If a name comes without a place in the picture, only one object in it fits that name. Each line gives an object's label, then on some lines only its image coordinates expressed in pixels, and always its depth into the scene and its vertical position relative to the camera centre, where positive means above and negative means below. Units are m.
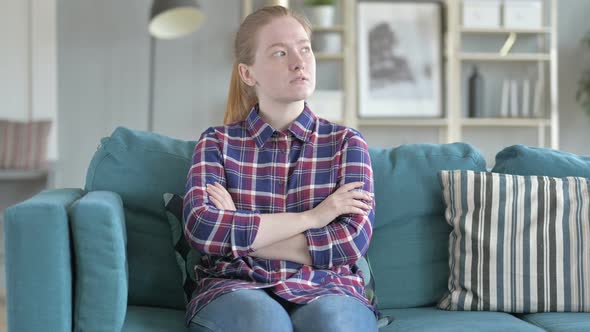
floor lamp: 4.77 +0.90
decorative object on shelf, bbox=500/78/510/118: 5.46 +0.48
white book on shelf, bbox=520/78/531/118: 5.46 +0.49
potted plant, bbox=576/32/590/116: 5.41 +0.56
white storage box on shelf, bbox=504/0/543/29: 5.43 +1.05
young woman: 1.82 -0.08
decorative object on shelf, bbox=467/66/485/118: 5.47 +0.53
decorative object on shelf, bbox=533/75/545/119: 5.46 +0.48
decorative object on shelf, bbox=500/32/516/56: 5.57 +0.88
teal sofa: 1.77 -0.18
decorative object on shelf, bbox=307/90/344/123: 5.26 +0.44
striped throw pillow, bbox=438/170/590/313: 2.14 -0.20
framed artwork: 5.43 +0.76
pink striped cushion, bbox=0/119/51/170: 4.80 +0.16
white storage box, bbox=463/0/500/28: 5.43 +1.05
